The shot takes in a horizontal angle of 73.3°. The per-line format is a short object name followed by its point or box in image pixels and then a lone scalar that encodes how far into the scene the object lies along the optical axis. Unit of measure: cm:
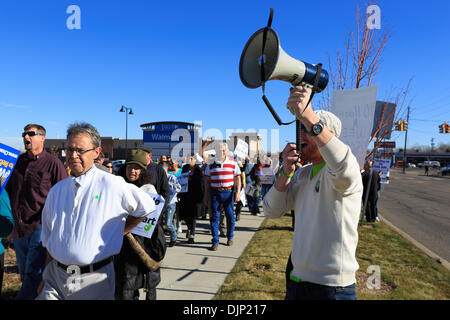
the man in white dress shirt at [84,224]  190
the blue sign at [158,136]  3562
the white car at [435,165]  7662
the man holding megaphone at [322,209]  132
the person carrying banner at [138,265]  270
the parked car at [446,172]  4272
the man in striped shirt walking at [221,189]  559
